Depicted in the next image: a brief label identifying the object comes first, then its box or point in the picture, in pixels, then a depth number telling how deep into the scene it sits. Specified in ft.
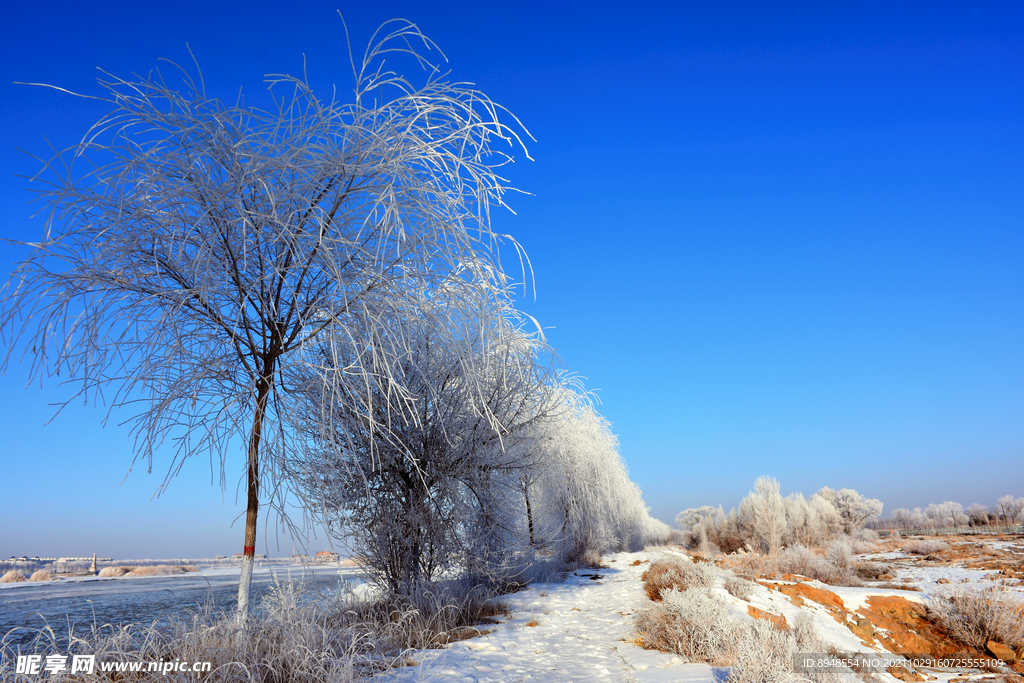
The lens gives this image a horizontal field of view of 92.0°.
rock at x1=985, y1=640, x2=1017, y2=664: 24.03
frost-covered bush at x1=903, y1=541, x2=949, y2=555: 70.74
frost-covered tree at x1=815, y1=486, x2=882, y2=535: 113.60
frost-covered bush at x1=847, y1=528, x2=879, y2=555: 78.08
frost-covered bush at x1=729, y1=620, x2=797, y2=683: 13.08
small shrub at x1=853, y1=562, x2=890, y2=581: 52.60
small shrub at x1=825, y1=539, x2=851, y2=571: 54.13
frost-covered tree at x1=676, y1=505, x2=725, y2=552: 103.76
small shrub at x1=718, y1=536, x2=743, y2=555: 94.51
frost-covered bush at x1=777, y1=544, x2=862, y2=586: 49.02
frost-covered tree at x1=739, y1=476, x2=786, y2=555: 74.67
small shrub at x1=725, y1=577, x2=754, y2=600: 28.32
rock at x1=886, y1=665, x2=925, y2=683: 20.65
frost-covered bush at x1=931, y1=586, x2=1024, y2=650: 25.27
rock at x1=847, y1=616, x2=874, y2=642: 26.82
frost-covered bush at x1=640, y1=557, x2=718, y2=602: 30.14
